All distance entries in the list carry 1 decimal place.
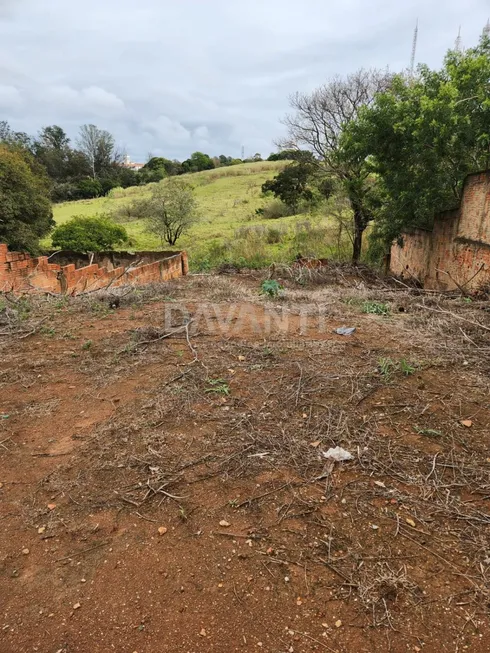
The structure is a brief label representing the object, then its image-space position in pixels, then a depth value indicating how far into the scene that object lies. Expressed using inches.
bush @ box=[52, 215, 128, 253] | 597.3
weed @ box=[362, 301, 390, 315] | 227.8
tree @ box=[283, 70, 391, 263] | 532.8
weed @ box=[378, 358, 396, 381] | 135.8
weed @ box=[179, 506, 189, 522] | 80.2
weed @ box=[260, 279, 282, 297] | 291.4
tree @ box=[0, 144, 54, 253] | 441.4
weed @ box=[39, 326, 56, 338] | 194.1
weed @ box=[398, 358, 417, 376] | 137.9
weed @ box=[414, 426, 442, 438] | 104.0
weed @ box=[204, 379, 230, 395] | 130.6
